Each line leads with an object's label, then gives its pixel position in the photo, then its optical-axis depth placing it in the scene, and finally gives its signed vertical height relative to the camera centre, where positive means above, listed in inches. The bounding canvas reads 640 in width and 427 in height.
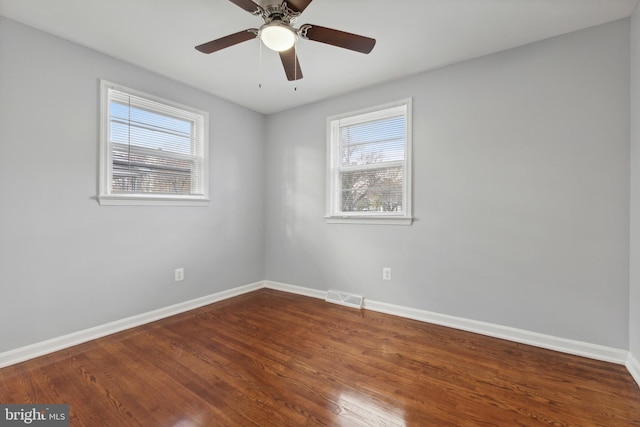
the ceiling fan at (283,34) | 63.5 +44.2
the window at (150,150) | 98.4 +24.1
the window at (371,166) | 116.6 +21.2
